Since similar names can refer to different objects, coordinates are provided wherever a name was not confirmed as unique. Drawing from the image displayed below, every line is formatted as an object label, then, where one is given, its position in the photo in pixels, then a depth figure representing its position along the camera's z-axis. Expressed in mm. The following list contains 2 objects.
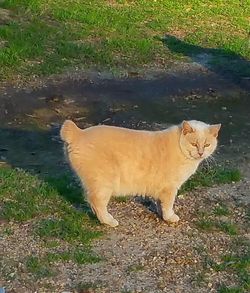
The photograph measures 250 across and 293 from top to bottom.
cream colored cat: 5871
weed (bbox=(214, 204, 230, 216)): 6457
